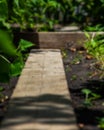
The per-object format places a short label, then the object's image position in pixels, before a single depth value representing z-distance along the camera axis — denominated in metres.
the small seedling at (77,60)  4.03
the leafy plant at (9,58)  1.47
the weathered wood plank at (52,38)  4.84
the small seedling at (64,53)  4.38
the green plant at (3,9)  2.71
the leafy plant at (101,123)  2.08
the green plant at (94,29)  5.08
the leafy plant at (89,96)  2.58
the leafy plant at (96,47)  3.81
